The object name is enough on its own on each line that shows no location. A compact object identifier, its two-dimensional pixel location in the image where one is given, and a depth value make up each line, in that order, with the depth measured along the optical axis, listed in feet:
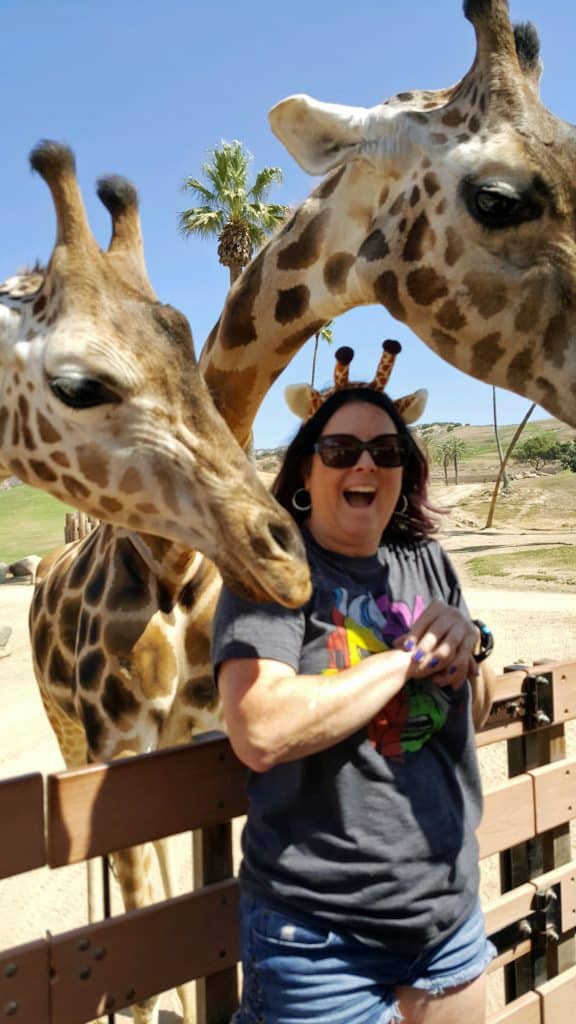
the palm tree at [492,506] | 93.44
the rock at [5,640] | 40.11
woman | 5.56
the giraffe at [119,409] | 6.38
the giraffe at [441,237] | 8.04
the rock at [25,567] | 71.36
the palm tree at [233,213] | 71.56
